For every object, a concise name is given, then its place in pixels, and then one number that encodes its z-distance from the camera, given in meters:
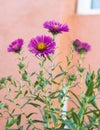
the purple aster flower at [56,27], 0.62
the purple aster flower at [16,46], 0.62
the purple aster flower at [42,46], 0.57
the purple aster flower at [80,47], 0.66
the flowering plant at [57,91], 0.54
